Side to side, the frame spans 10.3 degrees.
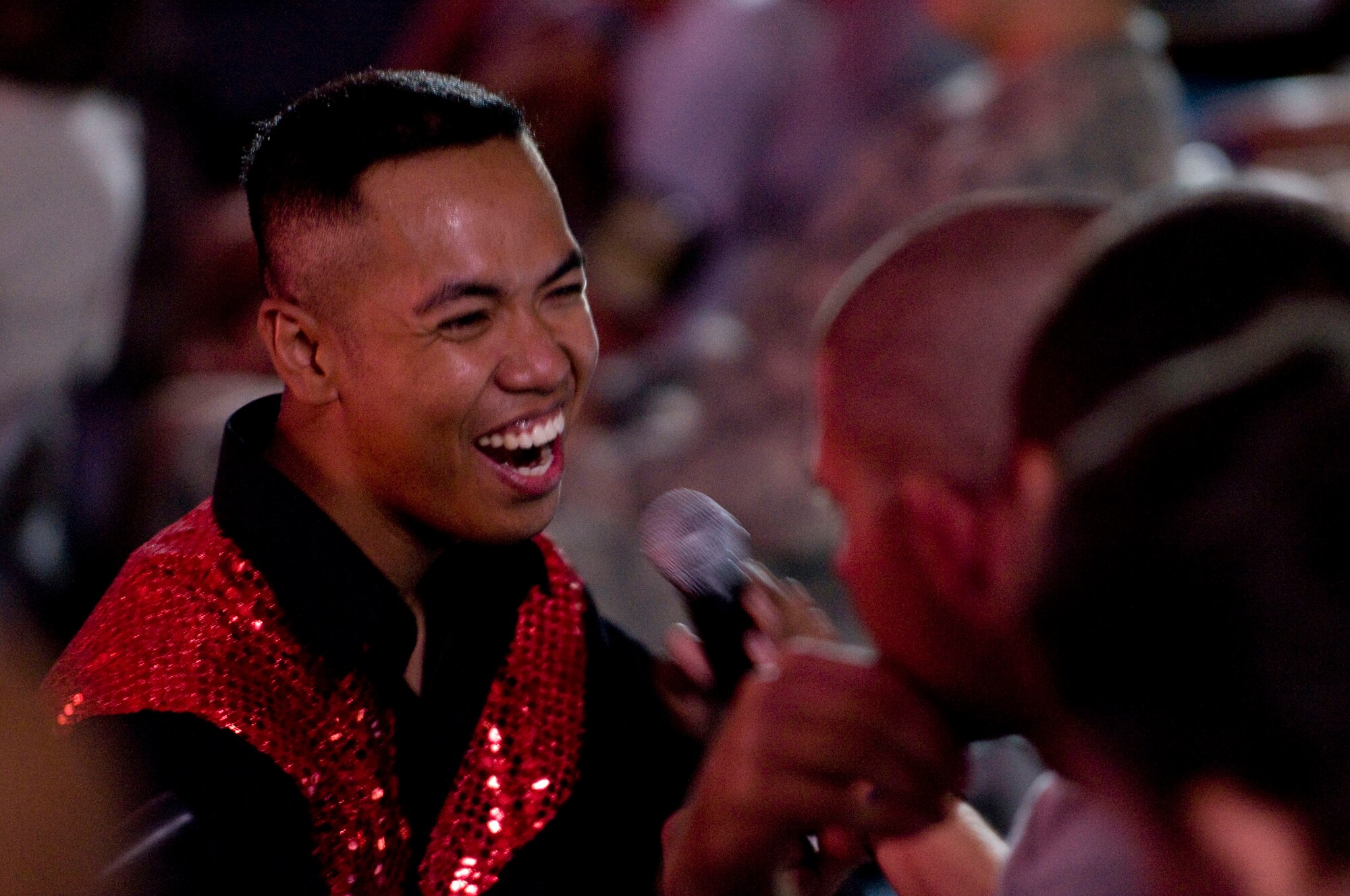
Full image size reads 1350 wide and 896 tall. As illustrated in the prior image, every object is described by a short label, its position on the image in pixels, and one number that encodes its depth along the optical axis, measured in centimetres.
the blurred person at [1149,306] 356
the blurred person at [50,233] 465
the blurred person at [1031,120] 530
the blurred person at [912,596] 375
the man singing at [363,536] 377
